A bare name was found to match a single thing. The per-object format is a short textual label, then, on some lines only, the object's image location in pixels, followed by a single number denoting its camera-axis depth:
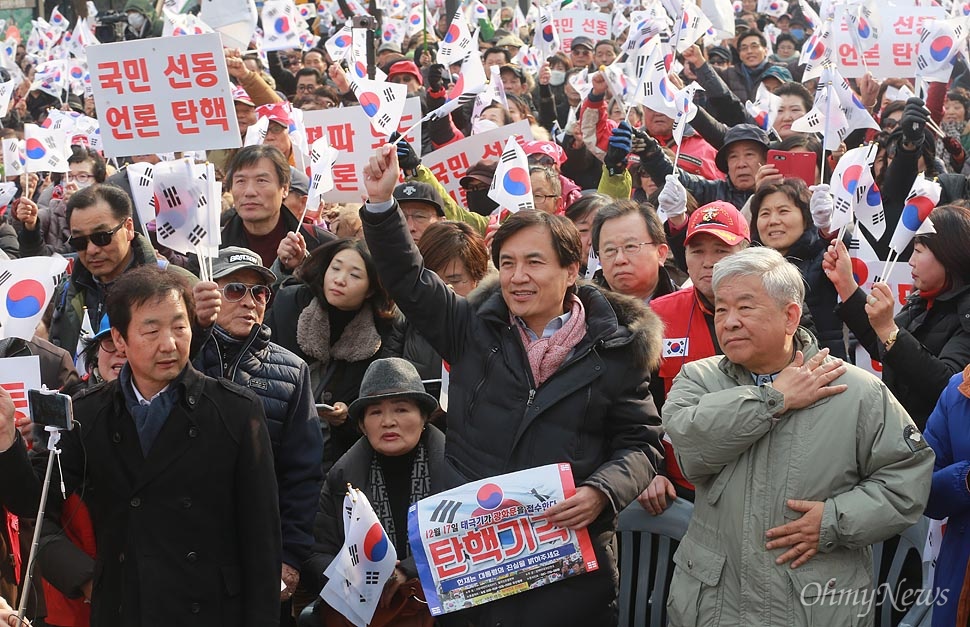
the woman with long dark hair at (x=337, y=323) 5.21
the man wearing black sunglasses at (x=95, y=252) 5.39
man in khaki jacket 3.50
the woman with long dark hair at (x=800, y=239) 5.85
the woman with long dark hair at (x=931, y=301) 4.80
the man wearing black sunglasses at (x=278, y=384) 4.39
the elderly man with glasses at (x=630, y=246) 5.13
